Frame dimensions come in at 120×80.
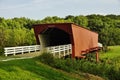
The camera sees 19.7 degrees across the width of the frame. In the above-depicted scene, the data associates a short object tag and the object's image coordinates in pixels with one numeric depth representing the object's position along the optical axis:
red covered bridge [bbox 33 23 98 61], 38.34
